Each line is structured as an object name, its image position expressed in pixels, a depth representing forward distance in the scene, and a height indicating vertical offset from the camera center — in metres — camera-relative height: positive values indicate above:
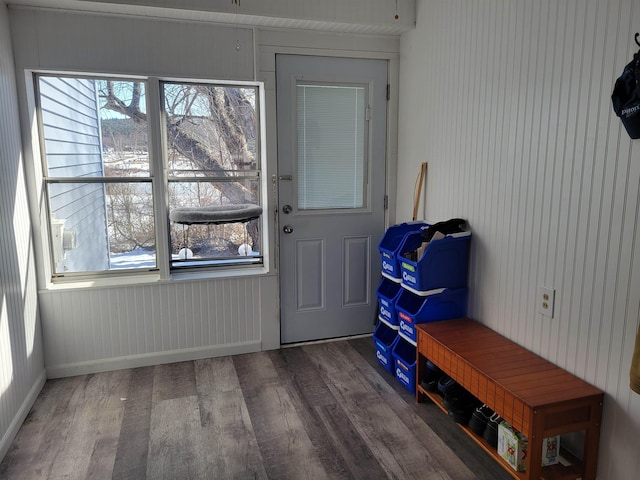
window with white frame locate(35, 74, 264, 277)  3.02 -0.08
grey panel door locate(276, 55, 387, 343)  3.38 -0.22
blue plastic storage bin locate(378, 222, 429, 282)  3.04 -0.54
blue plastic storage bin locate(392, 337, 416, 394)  2.81 -1.22
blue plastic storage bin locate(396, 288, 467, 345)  2.73 -0.87
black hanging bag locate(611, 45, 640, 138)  1.63 +0.21
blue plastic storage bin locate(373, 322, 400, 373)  3.07 -1.21
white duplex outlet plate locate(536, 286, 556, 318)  2.17 -0.65
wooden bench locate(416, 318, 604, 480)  1.85 -0.95
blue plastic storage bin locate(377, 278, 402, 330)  2.98 -0.90
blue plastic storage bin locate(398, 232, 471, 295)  2.66 -0.60
